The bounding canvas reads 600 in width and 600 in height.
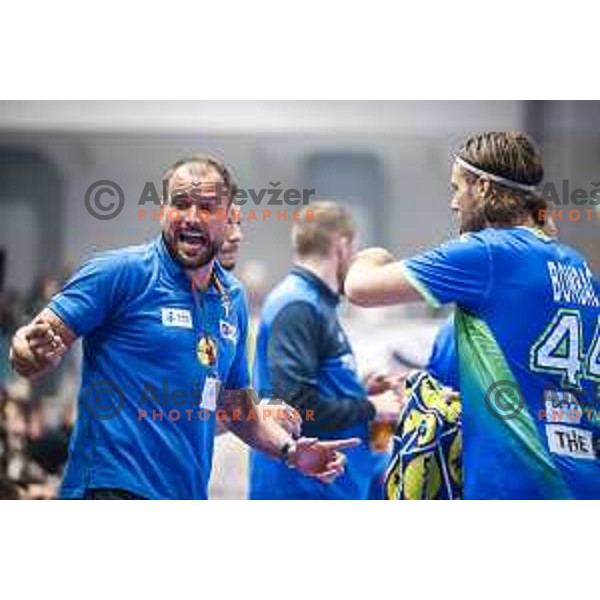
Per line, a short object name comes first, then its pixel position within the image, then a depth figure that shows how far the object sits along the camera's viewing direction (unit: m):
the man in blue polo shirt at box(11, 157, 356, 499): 7.88
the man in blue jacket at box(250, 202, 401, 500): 8.70
